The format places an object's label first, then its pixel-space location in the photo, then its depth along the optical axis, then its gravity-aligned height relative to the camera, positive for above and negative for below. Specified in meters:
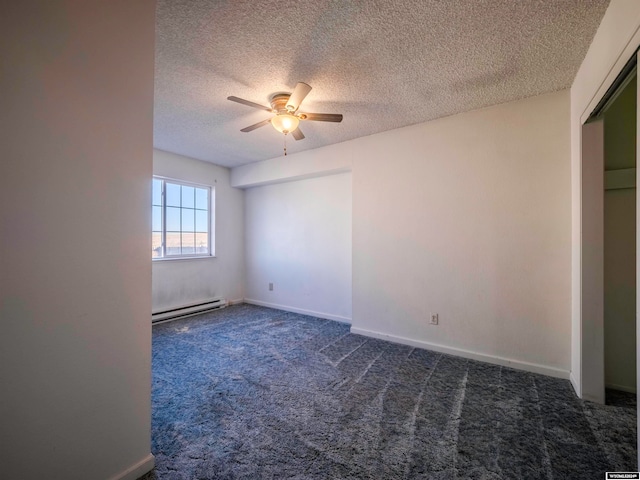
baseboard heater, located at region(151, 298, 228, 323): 4.05 -1.12
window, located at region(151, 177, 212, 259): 4.16 +0.39
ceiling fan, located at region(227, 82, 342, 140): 2.21 +1.14
